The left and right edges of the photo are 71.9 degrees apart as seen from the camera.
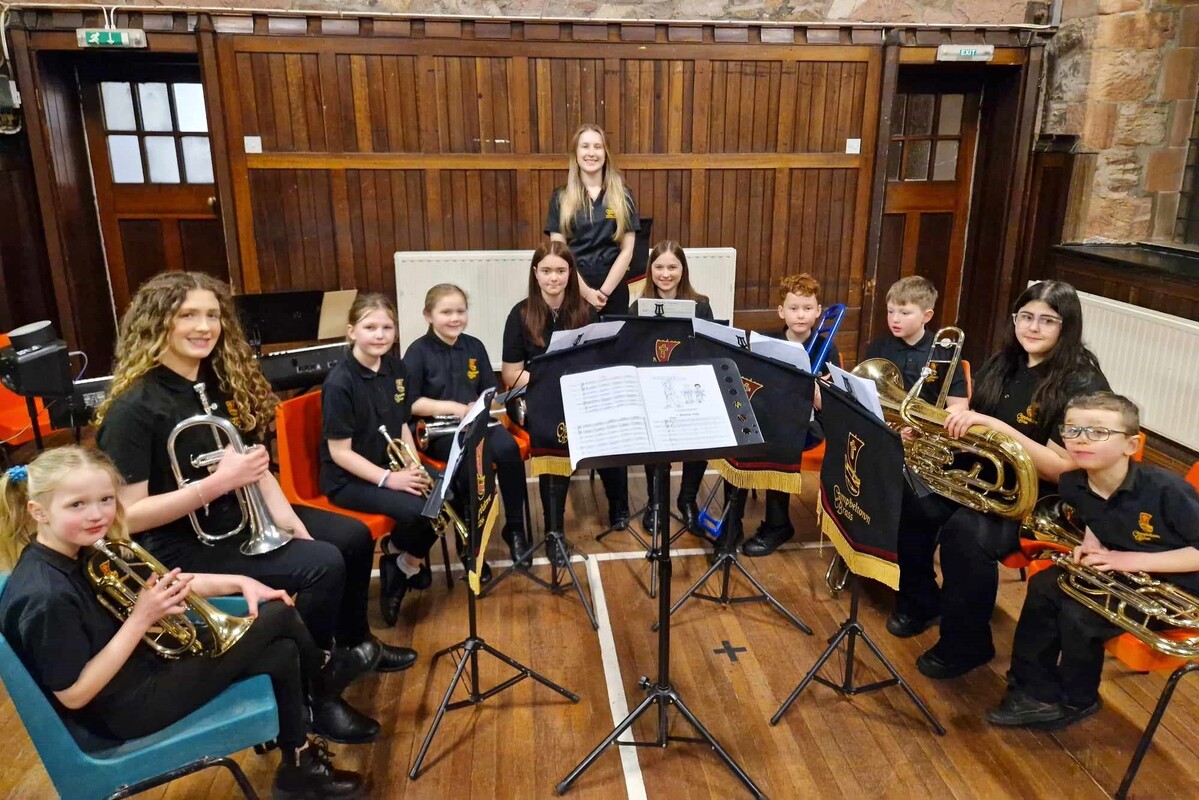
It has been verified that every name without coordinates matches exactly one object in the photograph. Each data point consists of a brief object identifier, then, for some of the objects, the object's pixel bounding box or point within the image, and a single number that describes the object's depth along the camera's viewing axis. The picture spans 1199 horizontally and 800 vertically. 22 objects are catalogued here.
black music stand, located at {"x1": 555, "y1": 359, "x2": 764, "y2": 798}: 2.18
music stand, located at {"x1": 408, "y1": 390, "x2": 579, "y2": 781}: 2.25
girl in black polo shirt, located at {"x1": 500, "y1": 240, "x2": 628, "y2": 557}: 3.70
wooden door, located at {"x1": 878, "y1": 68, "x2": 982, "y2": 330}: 6.13
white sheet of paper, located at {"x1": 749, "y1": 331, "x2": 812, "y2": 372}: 2.74
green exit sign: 4.96
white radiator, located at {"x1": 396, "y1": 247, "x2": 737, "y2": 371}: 5.61
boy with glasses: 2.35
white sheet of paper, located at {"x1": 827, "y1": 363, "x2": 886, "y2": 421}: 2.31
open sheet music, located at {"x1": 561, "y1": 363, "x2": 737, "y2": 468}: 2.14
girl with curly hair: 2.34
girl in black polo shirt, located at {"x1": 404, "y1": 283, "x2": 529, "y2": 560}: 3.49
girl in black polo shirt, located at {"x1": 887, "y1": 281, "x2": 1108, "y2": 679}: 2.77
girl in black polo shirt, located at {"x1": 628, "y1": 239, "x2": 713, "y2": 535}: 3.80
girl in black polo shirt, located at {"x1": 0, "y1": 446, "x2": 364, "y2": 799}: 1.75
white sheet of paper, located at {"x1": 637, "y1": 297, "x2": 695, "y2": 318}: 3.08
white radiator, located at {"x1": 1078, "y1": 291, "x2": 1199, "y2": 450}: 4.42
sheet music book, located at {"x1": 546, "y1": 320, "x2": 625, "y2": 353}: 2.70
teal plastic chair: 1.71
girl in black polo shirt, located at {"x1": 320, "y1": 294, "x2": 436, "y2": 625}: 2.97
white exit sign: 5.55
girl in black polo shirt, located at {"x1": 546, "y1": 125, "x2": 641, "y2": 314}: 4.44
